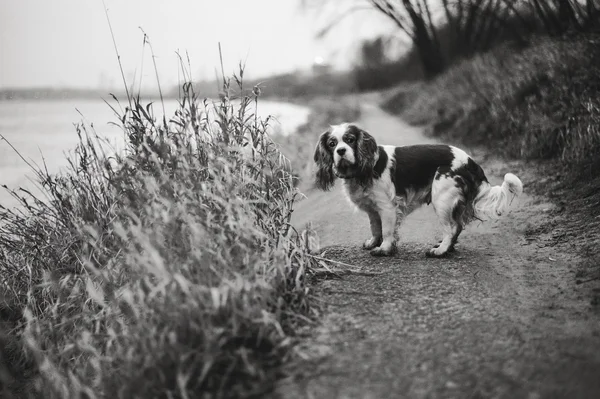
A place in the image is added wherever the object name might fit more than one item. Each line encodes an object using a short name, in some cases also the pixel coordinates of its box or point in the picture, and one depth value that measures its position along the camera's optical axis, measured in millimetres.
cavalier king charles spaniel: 3719
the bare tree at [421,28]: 18031
